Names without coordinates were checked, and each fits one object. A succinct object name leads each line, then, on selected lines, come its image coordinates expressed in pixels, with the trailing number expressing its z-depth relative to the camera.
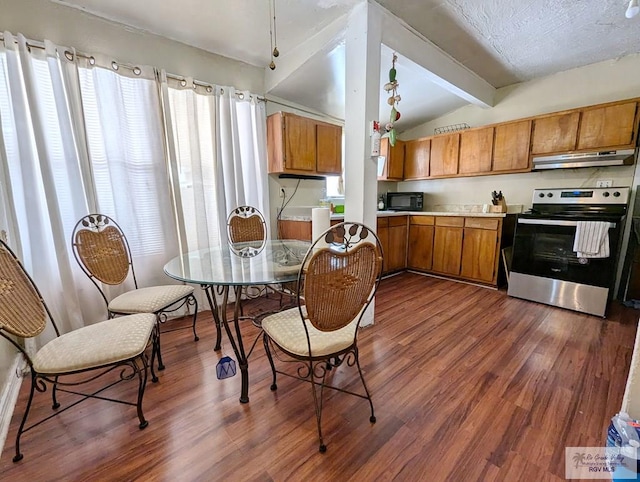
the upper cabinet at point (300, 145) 2.94
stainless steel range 2.40
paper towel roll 1.70
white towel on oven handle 2.36
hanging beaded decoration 2.10
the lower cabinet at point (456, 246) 3.23
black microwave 4.18
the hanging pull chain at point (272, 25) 1.99
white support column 1.98
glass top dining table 1.34
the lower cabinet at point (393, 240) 3.57
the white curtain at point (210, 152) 2.42
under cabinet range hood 2.60
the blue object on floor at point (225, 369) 1.67
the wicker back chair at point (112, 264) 1.74
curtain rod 1.77
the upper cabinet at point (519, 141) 2.63
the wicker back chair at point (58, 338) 1.13
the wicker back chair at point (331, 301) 1.08
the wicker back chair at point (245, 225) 2.54
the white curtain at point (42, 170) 1.73
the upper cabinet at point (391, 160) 4.11
